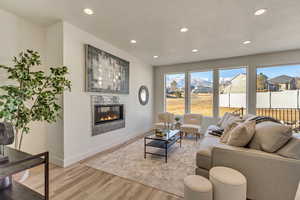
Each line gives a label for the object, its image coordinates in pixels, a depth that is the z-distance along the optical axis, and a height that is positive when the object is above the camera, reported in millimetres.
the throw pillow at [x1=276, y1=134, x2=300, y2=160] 1490 -559
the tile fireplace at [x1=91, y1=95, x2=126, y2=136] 3182 -387
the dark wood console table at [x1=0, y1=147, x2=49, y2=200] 1084 -558
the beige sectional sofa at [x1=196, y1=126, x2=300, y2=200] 1478 -823
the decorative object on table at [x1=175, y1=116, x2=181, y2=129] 4465 -845
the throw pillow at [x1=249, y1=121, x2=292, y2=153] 1577 -458
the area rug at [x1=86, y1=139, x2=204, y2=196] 2135 -1288
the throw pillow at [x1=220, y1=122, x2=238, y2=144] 2277 -568
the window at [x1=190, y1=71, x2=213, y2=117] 5121 +256
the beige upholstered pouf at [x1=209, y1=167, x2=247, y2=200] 1398 -900
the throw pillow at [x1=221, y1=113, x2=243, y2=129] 3191 -458
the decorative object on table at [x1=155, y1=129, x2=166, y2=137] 3119 -784
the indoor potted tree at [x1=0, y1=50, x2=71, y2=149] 1729 +72
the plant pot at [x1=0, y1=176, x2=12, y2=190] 1371 -859
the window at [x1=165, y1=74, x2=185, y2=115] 5641 +274
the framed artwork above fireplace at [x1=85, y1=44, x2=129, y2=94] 2996 +705
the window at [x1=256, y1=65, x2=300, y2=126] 4031 +222
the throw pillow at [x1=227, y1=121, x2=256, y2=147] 1808 -480
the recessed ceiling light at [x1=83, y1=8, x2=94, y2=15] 2229 +1486
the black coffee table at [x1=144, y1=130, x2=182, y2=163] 2942 -891
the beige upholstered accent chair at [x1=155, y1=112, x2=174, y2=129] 4705 -751
